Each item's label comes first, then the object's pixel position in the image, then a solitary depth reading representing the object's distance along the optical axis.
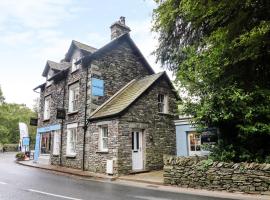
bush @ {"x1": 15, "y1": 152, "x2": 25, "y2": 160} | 19.01
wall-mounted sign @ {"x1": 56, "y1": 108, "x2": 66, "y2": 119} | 14.44
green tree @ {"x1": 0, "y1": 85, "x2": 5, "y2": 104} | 36.81
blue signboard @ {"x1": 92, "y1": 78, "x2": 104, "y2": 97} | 13.24
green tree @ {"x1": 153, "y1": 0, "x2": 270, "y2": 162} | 7.21
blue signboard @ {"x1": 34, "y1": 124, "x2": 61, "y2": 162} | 16.23
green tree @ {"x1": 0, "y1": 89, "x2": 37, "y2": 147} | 37.79
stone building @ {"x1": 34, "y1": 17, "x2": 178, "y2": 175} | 11.70
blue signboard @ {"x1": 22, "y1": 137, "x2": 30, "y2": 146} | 21.25
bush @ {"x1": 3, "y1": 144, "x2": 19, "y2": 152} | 35.29
